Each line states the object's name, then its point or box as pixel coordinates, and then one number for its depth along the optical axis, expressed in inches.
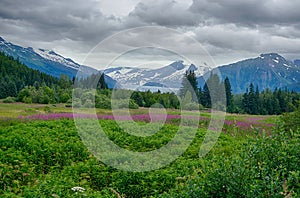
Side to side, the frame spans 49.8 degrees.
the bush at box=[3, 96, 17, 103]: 1927.4
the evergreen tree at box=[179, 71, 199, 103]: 1333.2
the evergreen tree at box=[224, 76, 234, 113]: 2429.9
